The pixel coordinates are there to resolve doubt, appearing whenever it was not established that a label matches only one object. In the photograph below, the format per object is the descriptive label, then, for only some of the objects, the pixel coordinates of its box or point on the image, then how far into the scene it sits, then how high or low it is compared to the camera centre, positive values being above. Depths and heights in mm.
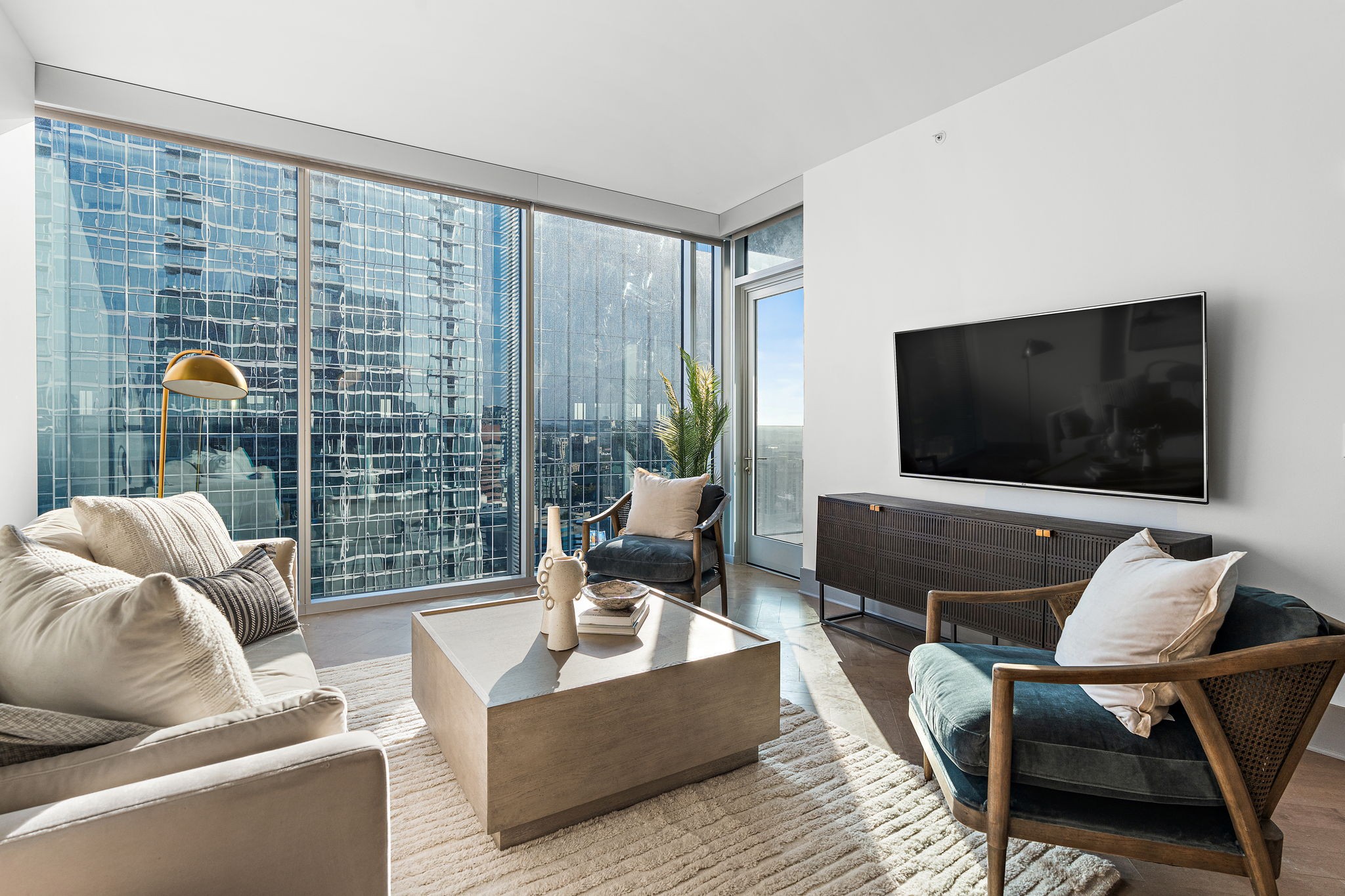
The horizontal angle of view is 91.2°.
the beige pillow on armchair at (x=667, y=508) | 3869 -352
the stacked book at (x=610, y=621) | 2193 -576
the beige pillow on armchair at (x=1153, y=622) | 1442 -401
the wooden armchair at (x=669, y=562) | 3498 -607
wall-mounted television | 2566 +211
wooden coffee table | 1675 -735
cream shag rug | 1601 -1046
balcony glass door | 4863 +157
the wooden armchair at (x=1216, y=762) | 1291 -642
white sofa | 819 -478
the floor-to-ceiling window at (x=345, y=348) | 3404 +633
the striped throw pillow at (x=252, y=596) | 1984 -458
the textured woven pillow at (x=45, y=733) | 930 -413
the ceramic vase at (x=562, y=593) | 2025 -450
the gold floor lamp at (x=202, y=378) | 2803 +319
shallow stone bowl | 2242 -507
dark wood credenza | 2600 -481
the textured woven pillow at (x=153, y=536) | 1942 -265
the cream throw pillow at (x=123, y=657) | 1052 -336
